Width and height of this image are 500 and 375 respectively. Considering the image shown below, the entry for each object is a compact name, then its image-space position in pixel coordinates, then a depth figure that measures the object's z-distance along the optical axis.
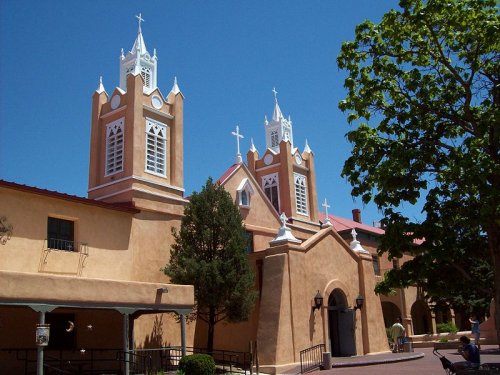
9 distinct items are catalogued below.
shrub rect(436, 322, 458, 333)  38.22
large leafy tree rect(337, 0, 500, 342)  12.44
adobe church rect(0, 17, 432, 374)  18.12
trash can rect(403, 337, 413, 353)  28.00
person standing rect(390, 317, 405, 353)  28.61
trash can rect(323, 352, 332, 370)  21.14
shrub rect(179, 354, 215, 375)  16.66
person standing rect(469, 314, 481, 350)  26.14
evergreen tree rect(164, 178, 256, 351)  21.19
